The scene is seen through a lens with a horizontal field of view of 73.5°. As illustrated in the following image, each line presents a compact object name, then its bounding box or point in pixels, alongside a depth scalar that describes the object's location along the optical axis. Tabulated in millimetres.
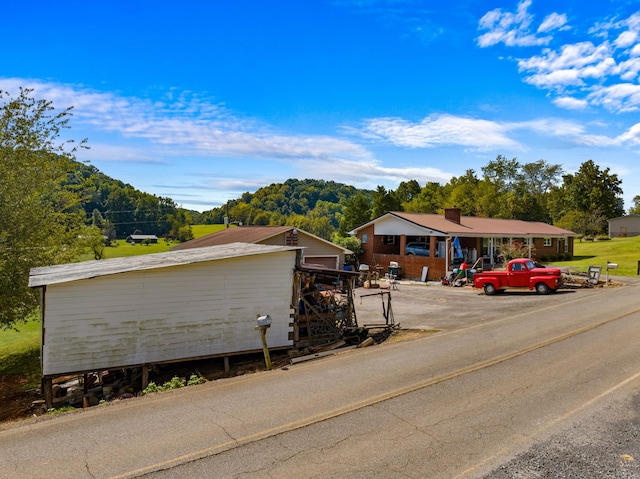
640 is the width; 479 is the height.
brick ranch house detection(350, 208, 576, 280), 31527
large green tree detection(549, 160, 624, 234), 67562
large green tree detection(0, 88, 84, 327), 16094
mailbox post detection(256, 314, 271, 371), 11156
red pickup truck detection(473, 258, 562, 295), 23516
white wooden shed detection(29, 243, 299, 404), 10734
